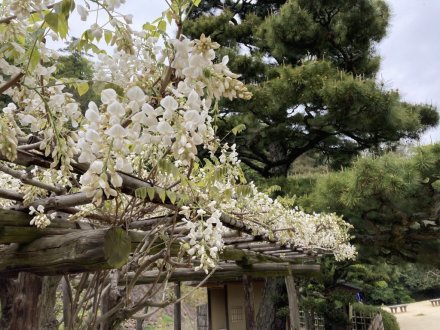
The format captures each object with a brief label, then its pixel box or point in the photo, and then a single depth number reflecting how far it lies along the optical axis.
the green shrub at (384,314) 9.64
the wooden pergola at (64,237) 1.42
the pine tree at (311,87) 5.89
